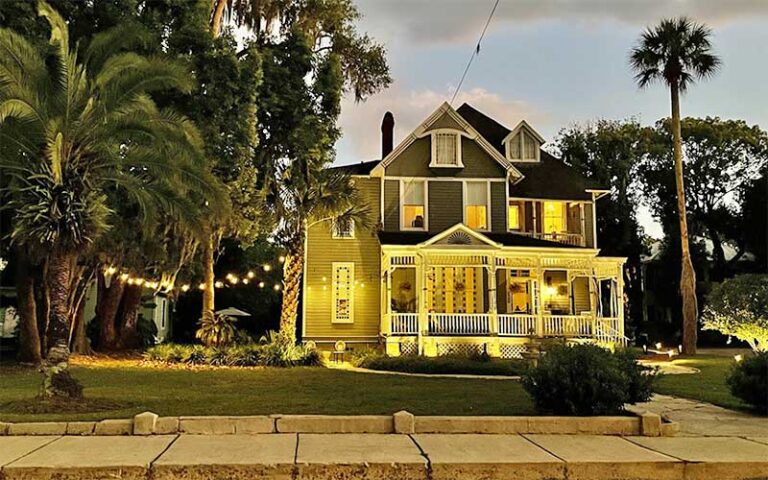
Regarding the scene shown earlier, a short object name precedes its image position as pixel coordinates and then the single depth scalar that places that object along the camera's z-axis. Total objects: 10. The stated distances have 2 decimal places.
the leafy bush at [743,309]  16.38
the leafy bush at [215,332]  20.58
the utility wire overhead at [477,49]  12.54
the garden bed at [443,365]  17.17
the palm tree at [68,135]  10.44
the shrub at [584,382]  9.07
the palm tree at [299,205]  20.86
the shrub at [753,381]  10.19
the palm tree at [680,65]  25.02
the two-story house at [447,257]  22.11
